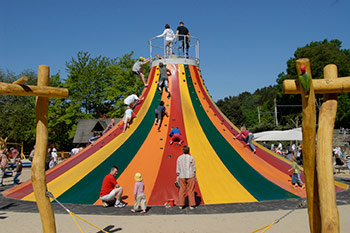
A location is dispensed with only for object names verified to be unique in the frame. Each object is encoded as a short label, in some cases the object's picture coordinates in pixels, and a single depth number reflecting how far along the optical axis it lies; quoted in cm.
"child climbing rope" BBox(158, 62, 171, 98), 933
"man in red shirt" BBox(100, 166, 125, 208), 656
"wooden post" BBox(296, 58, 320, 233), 346
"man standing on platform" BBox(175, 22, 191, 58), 1011
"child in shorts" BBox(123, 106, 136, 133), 884
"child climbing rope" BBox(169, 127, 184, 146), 794
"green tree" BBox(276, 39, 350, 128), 3325
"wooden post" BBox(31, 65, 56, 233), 411
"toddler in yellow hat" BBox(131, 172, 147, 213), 617
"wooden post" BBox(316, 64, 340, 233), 335
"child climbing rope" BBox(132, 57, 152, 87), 970
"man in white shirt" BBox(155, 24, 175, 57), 1009
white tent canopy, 1548
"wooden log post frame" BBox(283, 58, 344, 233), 338
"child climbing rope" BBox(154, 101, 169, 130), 845
